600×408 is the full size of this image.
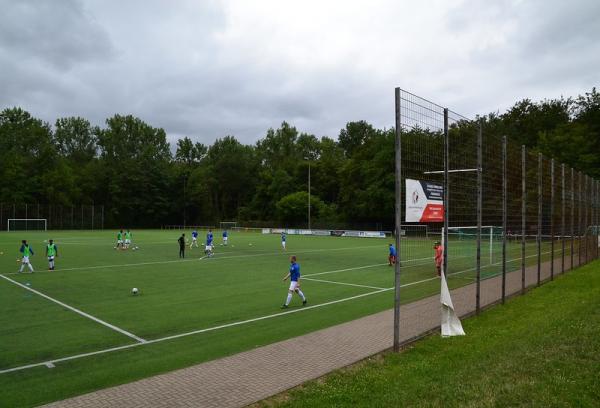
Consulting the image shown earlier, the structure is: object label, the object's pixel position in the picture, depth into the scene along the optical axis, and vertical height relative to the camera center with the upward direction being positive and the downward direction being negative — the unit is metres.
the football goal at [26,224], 78.55 -2.18
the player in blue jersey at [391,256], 24.79 -2.45
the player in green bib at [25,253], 22.22 -2.03
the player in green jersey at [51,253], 23.47 -2.13
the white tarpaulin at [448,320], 9.73 -2.31
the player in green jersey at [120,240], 36.81 -2.32
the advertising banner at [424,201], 9.27 +0.25
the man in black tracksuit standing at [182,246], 30.62 -2.29
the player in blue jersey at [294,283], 14.37 -2.25
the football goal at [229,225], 94.25 -2.63
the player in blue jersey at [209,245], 31.40 -2.27
